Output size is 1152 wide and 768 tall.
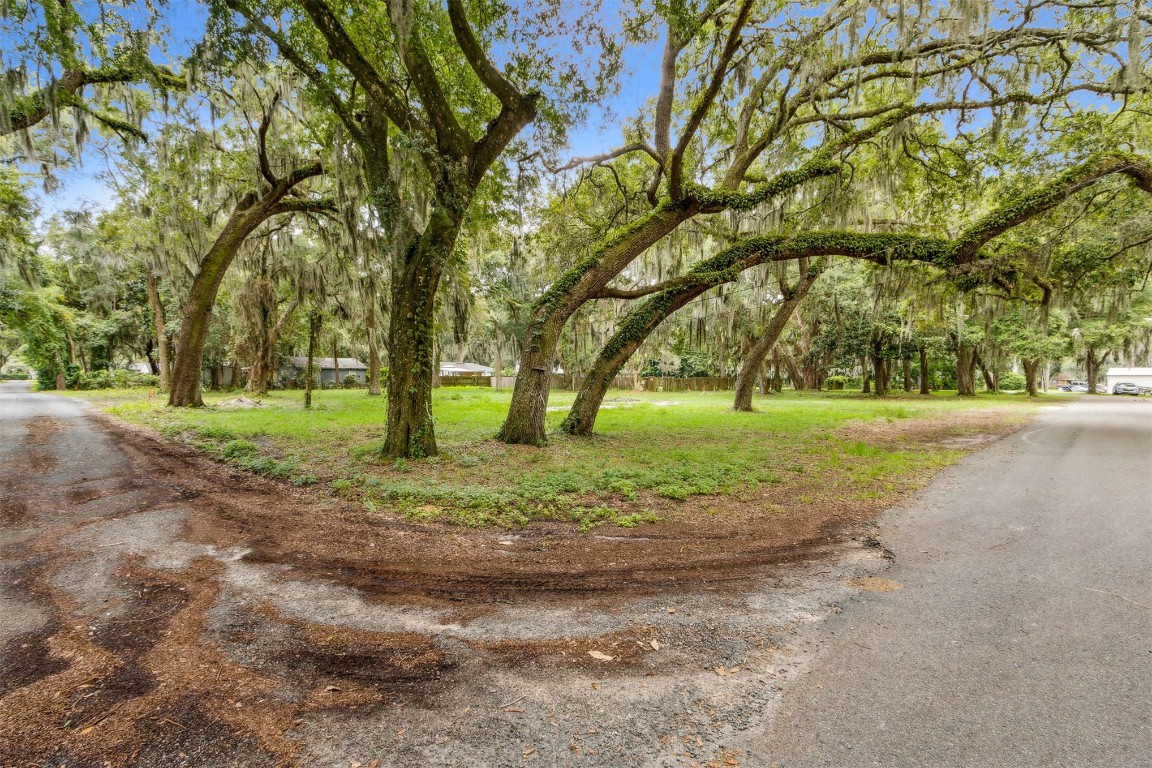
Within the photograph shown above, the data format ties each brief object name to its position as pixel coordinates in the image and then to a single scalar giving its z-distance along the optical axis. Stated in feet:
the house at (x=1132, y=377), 135.74
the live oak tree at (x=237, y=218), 38.47
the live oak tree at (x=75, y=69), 22.13
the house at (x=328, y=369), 121.19
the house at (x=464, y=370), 152.23
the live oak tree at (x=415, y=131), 21.89
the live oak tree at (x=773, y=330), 42.18
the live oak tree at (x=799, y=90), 23.41
